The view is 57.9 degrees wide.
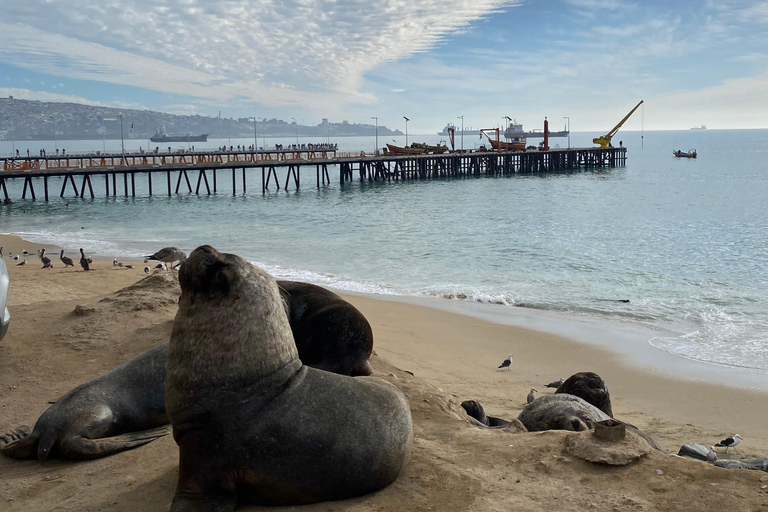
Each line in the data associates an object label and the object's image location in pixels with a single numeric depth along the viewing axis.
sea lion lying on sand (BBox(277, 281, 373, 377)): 6.71
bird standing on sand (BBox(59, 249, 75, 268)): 17.81
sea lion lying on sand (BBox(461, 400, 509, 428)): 6.88
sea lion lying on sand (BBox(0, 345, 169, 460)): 5.33
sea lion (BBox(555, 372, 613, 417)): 7.91
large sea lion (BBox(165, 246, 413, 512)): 4.11
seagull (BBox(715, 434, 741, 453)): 7.38
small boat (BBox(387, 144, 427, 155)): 66.88
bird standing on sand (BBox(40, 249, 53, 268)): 18.39
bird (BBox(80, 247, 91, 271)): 17.47
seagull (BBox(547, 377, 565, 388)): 9.60
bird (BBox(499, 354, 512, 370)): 10.95
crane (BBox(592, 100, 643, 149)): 88.07
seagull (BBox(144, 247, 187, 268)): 19.59
